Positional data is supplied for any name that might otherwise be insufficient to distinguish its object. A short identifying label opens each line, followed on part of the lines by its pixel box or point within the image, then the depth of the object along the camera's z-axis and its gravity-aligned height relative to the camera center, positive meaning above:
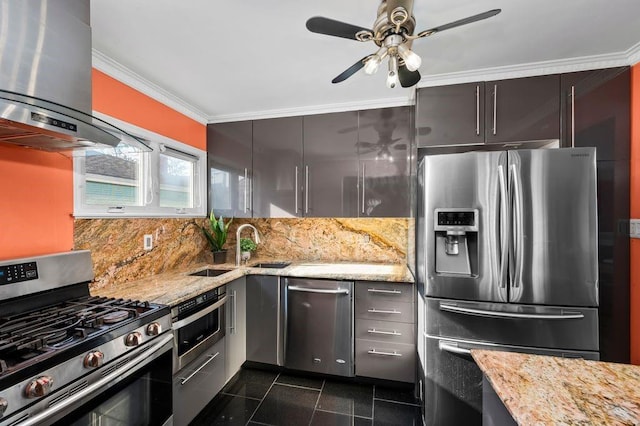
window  1.68 +0.24
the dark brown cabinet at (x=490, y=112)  1.82 +0.71
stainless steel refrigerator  1.47 -0.30
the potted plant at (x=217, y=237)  2.66 -0.27
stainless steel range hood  0.98 +0.55
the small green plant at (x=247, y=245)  2.68 -0.34
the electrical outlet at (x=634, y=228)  1.61 -0.10
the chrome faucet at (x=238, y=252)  2.55 -0.39
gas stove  0.87 -0.50
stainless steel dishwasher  2.11 -0.94
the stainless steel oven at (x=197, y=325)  1.56 -0.75
